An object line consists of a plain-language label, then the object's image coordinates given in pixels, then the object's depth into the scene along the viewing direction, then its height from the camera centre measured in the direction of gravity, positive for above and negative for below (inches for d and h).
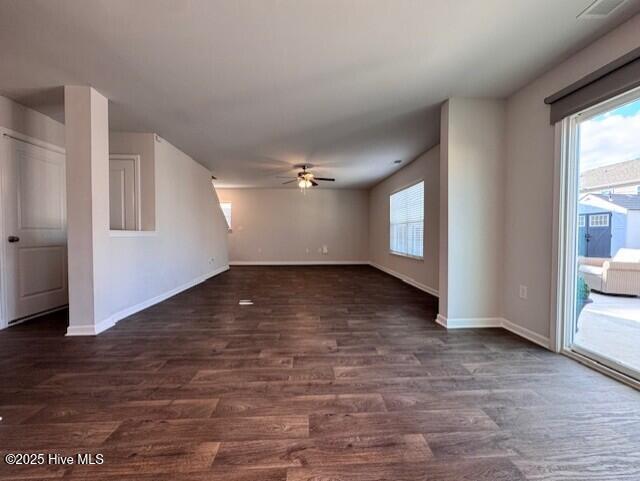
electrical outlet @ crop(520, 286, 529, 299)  110.3 -22.9
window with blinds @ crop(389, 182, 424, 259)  216.5 +9.1
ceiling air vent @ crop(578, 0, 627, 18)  67.8 +53.7
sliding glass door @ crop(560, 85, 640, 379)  78.8 -0.4
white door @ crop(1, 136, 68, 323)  122.8 +1.2
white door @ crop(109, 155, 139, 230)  161.0 +20.0
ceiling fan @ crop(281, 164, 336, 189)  232.3 +44.1
